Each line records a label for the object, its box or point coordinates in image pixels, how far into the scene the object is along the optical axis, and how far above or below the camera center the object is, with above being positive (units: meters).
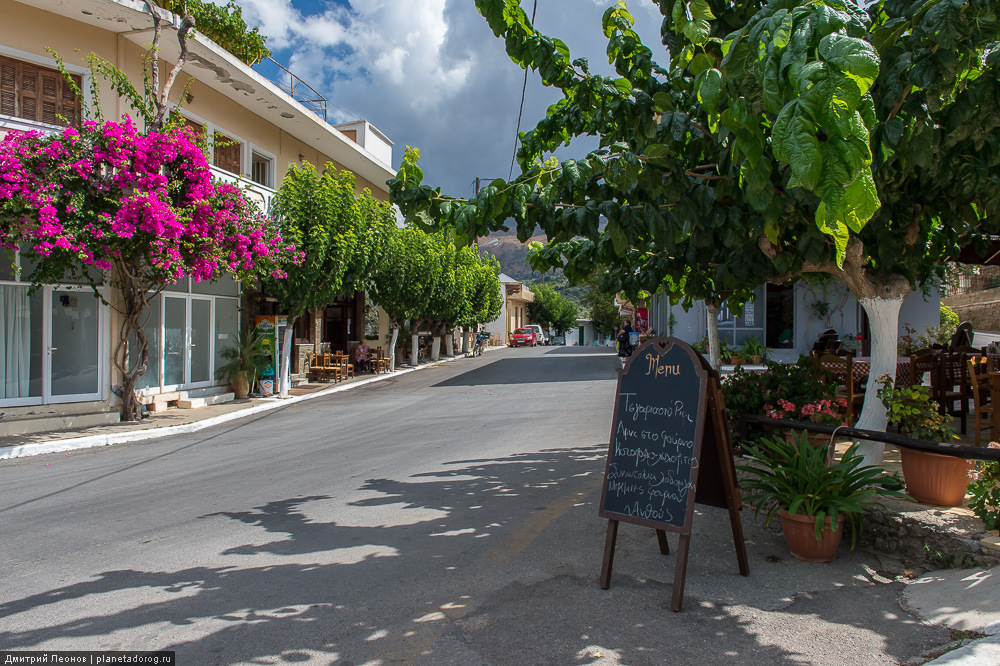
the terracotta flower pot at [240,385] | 15.23 -1.40
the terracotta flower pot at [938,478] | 4.48 -1.03
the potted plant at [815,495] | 4.24 -1.13
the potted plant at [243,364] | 15.22 -0.90
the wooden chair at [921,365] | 7.23 -0.34
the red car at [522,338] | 57.25 -0.61
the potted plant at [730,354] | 18.12 -0.60
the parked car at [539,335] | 65.05 -0.38
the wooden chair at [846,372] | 6.99 -0.44
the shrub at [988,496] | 4.06 -1.06
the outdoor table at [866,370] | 8.03 -0.47
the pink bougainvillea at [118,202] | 9.13 +1.98
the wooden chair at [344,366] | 20.11 -1.18
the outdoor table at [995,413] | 5.74 -0.72
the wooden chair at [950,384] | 7.51 -0.59
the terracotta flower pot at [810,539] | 4.26 -1.41
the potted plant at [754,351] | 17.91 -0.49
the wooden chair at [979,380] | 6.20 -0.44
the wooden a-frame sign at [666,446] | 3.82 -0.73
